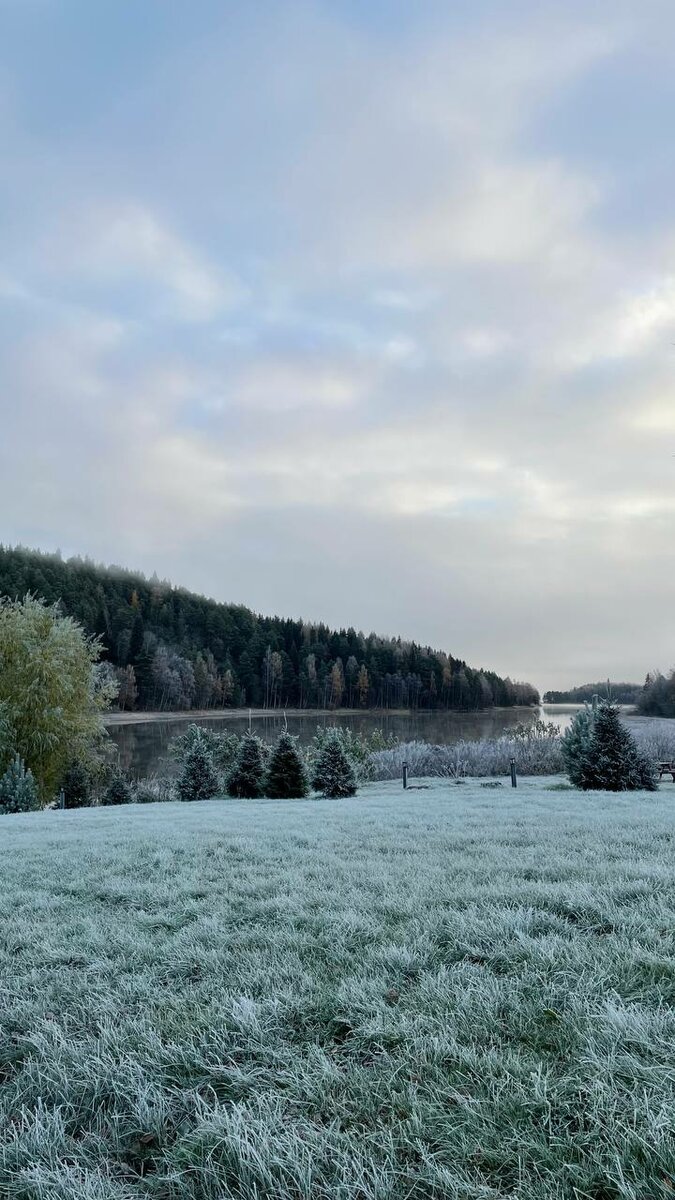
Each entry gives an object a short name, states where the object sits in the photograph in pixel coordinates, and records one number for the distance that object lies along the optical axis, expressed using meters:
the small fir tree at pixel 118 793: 24.73
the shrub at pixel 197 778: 22.84
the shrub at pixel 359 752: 29.52
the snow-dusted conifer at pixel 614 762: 17.86
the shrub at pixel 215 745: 29.36
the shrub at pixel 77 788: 26.95
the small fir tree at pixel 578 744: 18.42
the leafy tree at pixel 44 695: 28.62
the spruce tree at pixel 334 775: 21.00
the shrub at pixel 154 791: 26.45
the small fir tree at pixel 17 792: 19.39
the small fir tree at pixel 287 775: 21.48
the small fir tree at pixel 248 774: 22.33
